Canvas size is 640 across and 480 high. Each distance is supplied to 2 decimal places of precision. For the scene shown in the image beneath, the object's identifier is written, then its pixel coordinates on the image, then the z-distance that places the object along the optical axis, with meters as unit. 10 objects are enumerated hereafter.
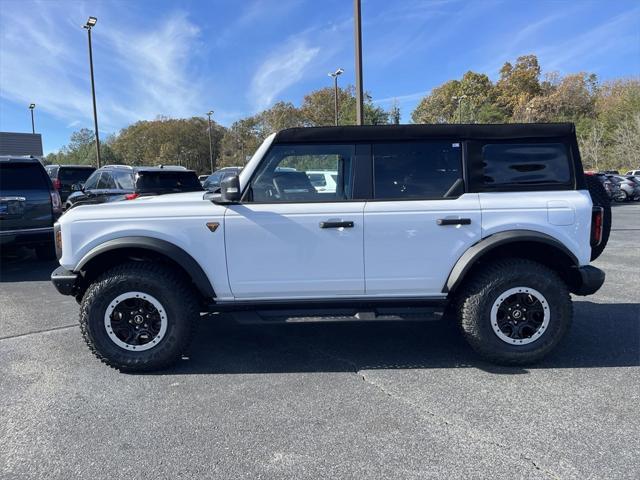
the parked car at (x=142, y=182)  9.73
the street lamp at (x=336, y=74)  26.67
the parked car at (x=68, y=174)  16.30
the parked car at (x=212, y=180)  17.33
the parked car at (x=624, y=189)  23.20
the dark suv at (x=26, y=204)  7.35
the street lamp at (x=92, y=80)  20.87
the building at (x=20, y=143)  30.78
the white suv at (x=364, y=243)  3.70
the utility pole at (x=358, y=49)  11.50
